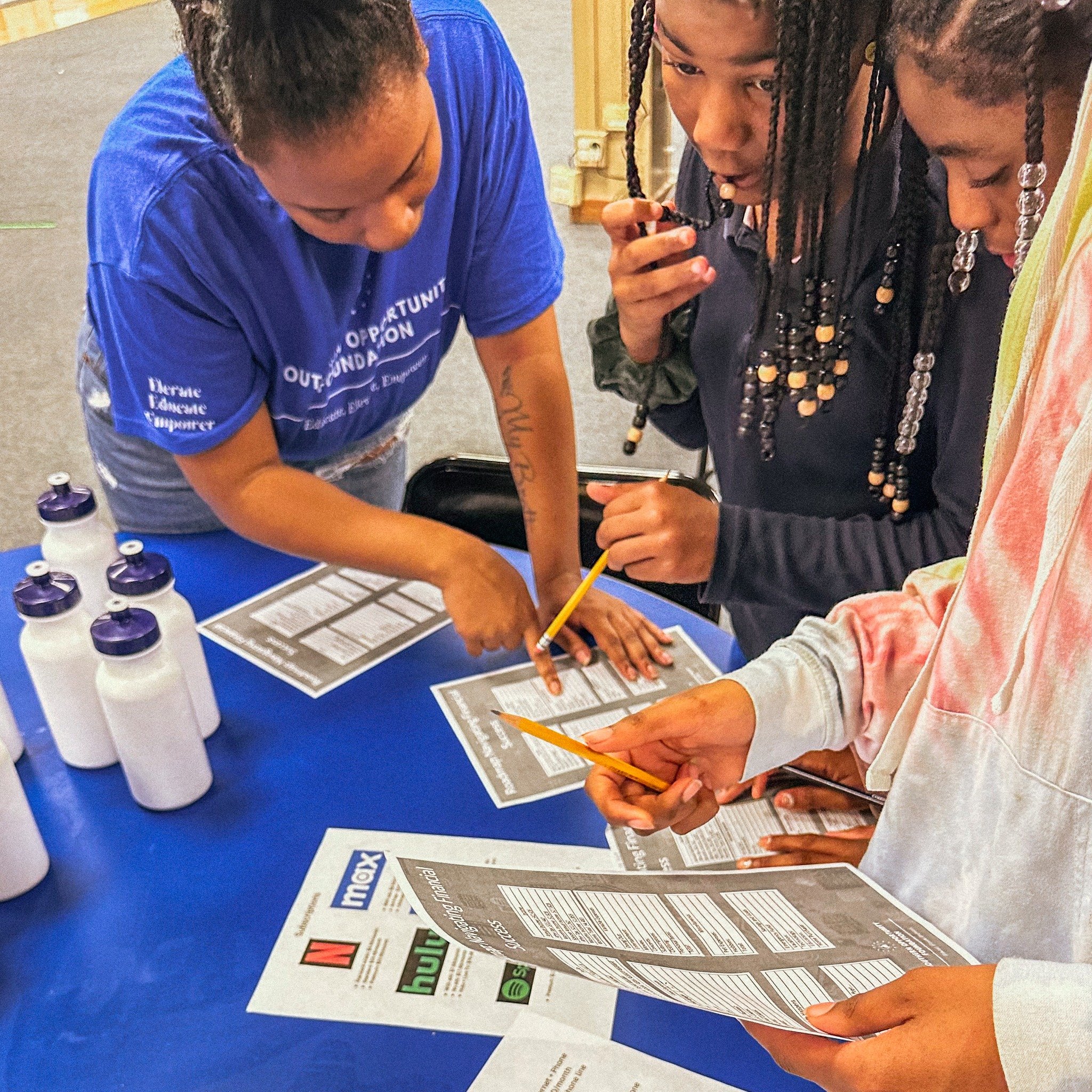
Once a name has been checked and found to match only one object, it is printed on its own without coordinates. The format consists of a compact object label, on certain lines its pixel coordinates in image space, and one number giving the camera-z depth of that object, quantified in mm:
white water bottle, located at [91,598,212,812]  1046
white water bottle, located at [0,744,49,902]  1017
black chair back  1946
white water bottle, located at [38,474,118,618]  1296
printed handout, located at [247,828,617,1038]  923
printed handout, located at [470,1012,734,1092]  863
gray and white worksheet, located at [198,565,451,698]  1348
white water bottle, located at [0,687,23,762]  1201
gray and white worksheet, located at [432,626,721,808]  1170
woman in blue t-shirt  1051
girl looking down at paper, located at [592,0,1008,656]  1007
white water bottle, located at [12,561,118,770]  1110
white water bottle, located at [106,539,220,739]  1126
